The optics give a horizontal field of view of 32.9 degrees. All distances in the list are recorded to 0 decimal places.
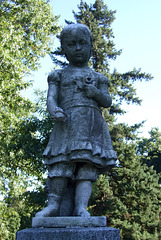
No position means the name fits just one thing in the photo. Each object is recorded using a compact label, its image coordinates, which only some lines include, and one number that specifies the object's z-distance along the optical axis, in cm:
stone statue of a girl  330
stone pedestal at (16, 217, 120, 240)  273
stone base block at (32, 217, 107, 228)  294
